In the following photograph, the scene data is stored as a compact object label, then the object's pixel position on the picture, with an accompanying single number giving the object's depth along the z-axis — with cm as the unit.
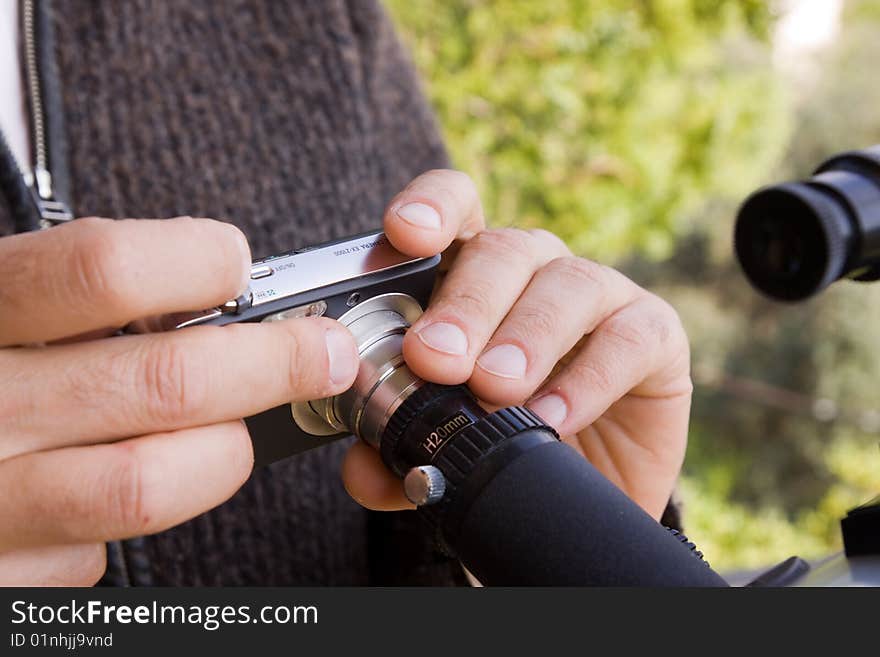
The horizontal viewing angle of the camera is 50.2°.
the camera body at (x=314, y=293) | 48
